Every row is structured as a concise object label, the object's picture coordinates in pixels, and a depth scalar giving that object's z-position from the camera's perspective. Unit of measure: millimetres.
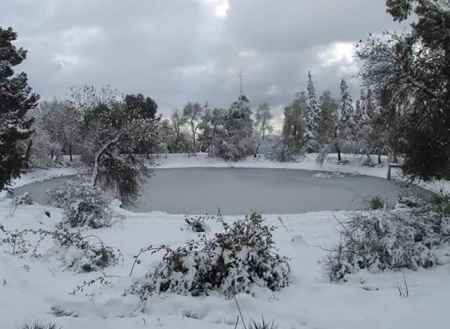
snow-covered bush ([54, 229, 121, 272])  6359
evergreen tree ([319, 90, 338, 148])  54812
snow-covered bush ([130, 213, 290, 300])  4980
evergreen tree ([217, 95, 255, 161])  59219
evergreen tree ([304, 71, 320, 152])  59469
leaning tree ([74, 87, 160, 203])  18641
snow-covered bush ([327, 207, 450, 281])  5816
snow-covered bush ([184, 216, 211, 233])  10320
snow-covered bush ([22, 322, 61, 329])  3658
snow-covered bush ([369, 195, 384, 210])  13861
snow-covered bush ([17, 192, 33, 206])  14582
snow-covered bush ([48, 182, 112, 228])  11336
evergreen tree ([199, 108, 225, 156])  60625
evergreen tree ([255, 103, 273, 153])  71319
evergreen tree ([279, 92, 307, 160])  58312
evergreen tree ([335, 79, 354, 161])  51500
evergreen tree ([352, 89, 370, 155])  47688
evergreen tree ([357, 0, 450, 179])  8578
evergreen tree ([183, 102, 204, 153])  66500
